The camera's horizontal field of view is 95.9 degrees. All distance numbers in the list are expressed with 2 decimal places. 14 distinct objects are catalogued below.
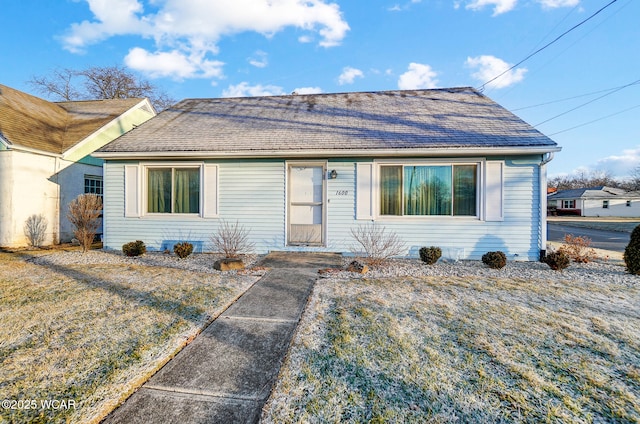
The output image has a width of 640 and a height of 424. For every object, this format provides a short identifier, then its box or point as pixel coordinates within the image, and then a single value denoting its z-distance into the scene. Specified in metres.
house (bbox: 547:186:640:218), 35.78
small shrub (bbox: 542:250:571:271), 5.90
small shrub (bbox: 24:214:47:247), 8.61
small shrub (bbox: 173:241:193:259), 6.74
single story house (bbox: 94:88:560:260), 6.73
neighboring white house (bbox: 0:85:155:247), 8.22
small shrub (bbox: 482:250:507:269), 6.03
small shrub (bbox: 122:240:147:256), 6.91
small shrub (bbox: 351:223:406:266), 6.72
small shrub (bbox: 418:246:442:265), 6.26
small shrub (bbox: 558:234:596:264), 6.75
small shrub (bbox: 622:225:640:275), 5.68
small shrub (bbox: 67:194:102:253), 7.47
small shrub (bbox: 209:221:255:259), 7.29
